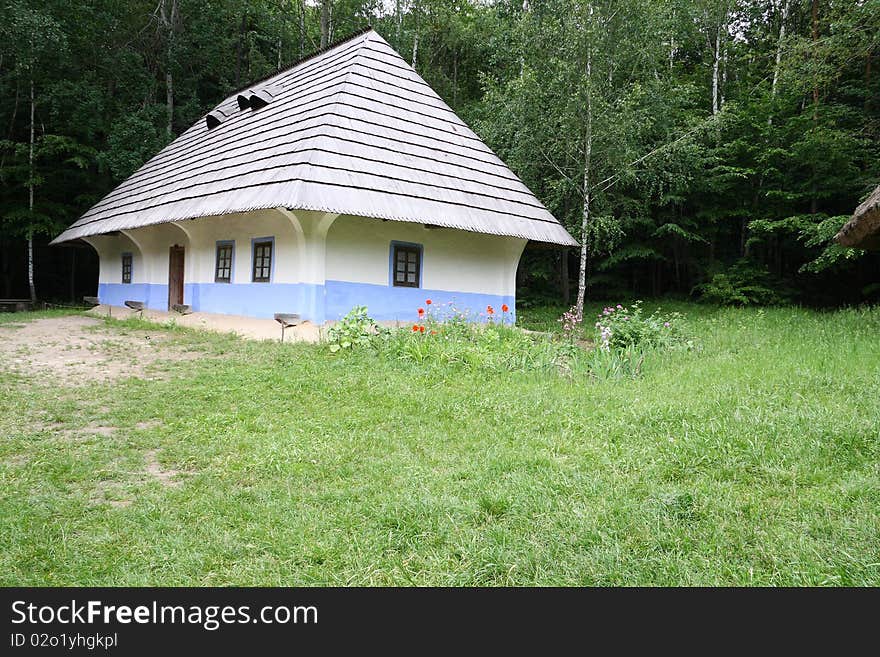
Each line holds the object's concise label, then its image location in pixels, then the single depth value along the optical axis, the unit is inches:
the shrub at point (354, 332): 305.9
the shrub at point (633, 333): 301.2
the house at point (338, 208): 375.6
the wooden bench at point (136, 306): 566.3
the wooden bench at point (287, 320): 368.8
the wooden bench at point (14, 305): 728.9
